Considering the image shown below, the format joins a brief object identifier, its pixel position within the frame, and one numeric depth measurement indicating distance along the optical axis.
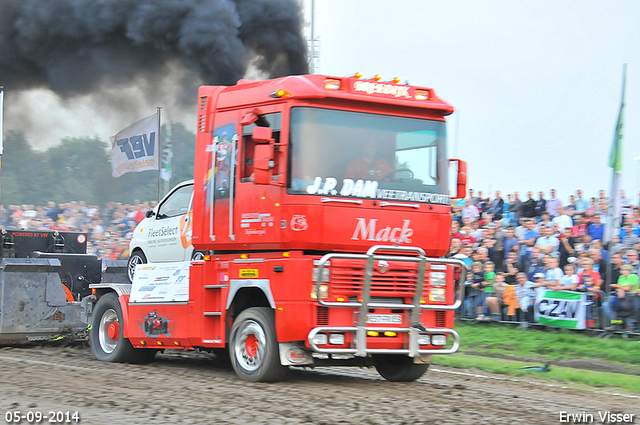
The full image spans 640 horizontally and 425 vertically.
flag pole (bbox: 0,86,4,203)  12.47
